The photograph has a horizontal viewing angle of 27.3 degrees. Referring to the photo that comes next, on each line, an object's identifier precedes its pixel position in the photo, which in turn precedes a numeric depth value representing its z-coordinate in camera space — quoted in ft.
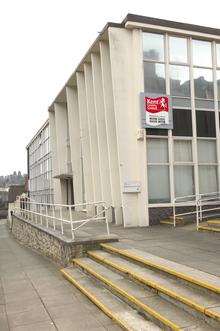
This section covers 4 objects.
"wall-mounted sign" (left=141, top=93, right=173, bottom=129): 51.13
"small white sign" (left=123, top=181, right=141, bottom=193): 50.75
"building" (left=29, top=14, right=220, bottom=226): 51.29
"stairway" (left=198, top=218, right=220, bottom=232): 41.49
